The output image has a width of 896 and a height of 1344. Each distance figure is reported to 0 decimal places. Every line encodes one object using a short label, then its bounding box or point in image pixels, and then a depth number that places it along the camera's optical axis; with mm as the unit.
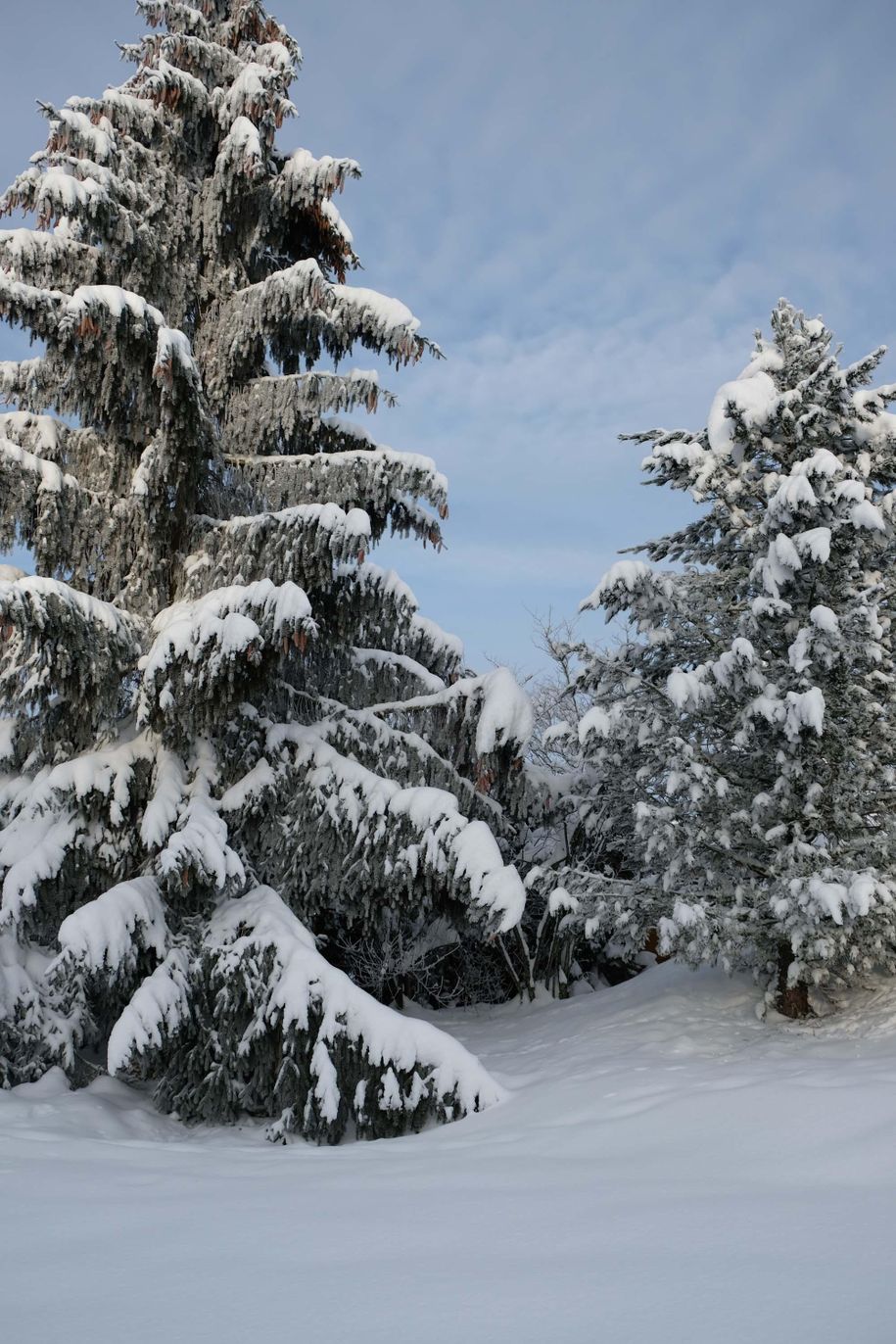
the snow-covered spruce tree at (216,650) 5840
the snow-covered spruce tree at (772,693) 6969
